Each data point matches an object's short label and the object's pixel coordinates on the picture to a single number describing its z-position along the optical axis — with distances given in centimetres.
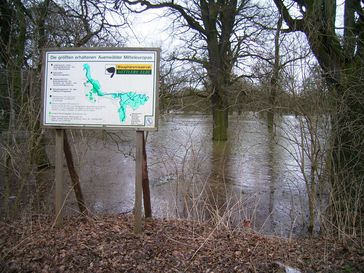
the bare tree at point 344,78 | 553
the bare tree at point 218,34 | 1847
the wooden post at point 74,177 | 500
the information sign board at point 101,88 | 418
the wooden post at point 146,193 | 501
